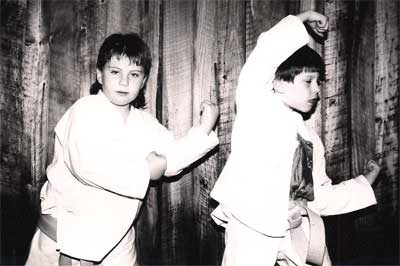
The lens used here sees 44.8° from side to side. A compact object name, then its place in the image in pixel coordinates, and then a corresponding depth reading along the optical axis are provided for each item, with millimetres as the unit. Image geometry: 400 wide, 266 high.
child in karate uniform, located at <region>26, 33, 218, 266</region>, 1394
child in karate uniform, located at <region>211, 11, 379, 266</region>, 1382
